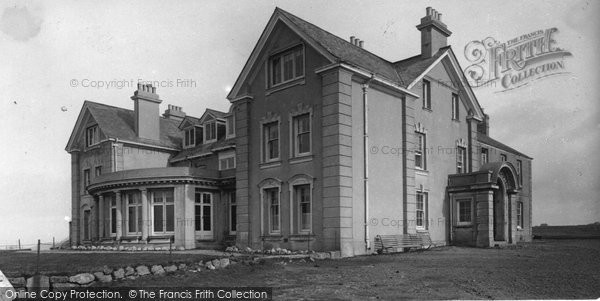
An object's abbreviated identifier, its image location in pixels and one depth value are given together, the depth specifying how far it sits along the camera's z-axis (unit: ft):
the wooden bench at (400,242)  73.67
